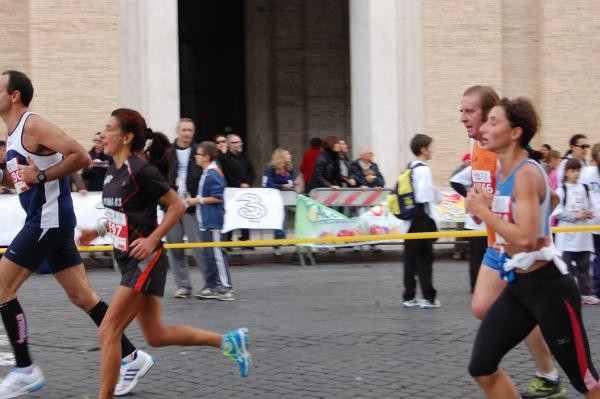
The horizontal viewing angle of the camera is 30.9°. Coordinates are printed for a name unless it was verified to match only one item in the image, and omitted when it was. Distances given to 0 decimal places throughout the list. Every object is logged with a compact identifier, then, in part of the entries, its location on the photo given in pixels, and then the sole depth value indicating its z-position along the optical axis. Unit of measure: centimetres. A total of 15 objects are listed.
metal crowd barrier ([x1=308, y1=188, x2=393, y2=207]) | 1753
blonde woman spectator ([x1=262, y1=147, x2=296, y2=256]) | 1781
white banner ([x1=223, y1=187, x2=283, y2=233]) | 1642
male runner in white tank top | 696
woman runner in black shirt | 633
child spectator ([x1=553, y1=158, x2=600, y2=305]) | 1162
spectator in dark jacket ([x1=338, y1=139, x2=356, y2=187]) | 1822
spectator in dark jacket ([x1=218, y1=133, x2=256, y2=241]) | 1678
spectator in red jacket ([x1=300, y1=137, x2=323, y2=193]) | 1938
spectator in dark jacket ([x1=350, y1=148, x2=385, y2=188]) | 1839
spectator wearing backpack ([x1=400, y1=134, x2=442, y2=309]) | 1109
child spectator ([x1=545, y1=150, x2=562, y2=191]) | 1510
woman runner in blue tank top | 534
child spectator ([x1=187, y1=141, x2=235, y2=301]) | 1196
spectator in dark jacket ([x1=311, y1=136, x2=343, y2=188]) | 1802
